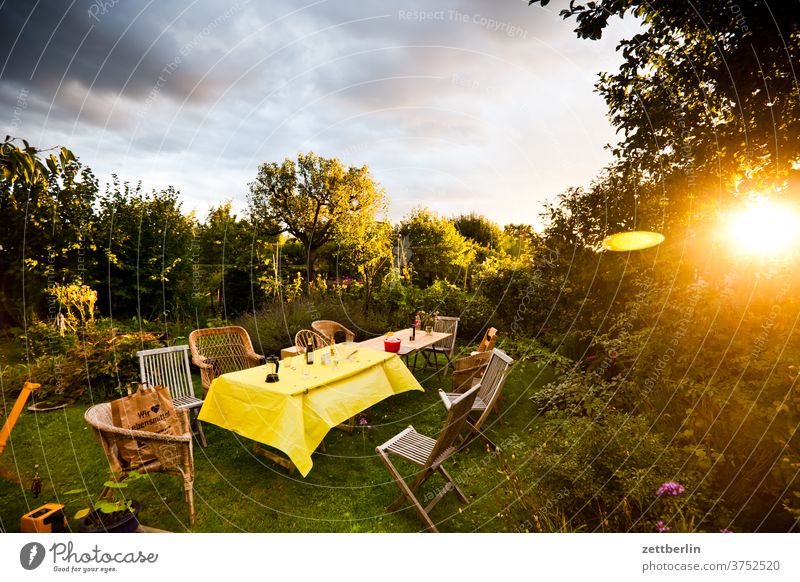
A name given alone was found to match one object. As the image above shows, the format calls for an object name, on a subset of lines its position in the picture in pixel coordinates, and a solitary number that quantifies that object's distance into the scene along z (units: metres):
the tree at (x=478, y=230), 25.58
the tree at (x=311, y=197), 15.31
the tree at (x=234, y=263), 11.67
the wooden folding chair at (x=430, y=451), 3.22
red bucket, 6.00
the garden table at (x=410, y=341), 6.62
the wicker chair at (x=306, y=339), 6.95
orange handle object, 2.80
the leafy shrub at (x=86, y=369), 5.89
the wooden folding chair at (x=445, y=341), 8.09
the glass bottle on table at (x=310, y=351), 4.96
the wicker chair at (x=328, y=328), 7.27
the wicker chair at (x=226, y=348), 6.04
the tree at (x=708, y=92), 3.29
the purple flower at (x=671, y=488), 2.55
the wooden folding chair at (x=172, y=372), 4.77
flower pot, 2.47
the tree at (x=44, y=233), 5.18
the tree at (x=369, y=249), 12.71
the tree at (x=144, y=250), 7.88
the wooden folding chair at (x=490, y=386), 4.50
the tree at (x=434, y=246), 18.06
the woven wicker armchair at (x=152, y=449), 2.96
